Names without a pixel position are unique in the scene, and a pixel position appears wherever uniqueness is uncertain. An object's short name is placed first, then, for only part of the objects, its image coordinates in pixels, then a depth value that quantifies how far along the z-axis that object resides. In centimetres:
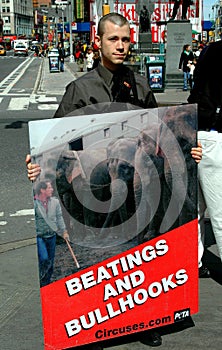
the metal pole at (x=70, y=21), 5474
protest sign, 291
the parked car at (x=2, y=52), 8744
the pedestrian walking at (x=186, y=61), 2123
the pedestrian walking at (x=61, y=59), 3701
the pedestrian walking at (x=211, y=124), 389
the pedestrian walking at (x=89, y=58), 2791
